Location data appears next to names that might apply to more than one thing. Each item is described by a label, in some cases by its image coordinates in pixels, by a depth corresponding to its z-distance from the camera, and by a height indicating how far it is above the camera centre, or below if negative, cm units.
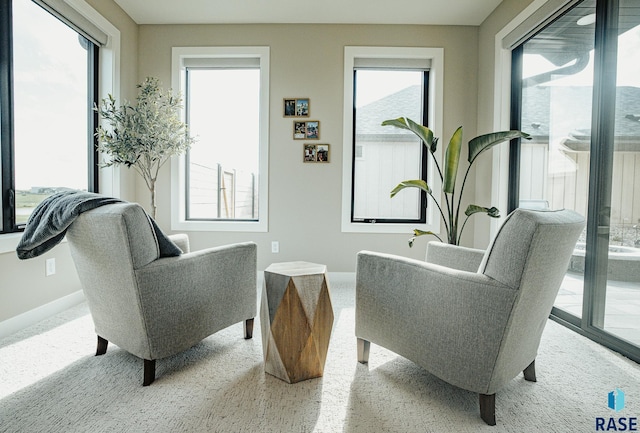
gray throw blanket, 160 -11
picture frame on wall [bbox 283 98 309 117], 359 +94
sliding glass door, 204 +36
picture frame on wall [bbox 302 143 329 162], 360 +51
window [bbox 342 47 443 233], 364 +57
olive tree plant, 280 +54
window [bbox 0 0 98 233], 230 +65
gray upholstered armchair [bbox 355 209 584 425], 130 -40
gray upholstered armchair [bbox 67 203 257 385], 156 -40
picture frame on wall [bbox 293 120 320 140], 359 +72
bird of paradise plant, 271 +43
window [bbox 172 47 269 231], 366 +55
